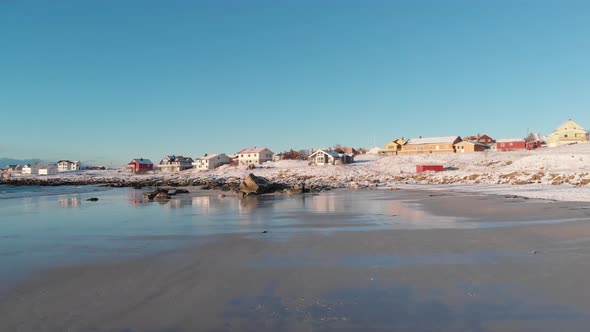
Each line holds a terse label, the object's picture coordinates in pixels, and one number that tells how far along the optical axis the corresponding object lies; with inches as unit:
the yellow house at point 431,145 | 3405.5
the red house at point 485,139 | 4237.2
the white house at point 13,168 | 5658.0
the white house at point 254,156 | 4104.3
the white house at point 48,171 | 4579.2
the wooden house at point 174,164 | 4593.3
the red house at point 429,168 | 2098.5
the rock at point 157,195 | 1059.7
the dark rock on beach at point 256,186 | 1175.0
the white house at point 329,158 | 3159.5
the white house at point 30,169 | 5044.3
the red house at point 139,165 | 4680.4
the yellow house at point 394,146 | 3905.0
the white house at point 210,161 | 4065.0
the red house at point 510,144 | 3206.2
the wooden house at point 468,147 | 3245.6
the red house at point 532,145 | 3210.9
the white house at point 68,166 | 5708.7
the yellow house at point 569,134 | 3235.7
